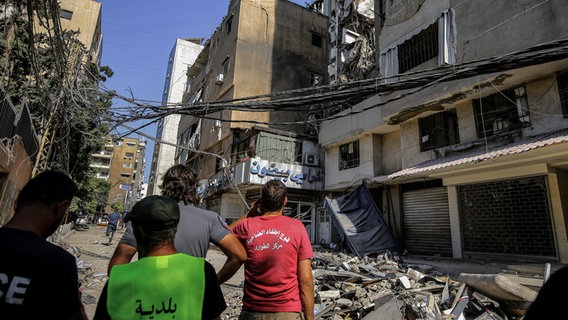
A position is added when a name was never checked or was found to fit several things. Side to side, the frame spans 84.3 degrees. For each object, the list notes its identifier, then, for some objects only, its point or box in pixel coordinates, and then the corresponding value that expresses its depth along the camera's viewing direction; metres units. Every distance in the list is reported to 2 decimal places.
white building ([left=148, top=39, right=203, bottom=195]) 41.41
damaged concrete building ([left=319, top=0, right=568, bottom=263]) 8.55
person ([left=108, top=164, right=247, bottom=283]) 2.11
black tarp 12.05
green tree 5.63
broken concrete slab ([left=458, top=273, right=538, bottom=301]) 4.49
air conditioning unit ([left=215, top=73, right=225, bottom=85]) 22.80
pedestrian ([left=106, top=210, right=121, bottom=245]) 15.62
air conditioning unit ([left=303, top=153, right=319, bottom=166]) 19.22
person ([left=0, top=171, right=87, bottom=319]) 1.32
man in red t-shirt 2.38
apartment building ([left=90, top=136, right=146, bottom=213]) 70.88
